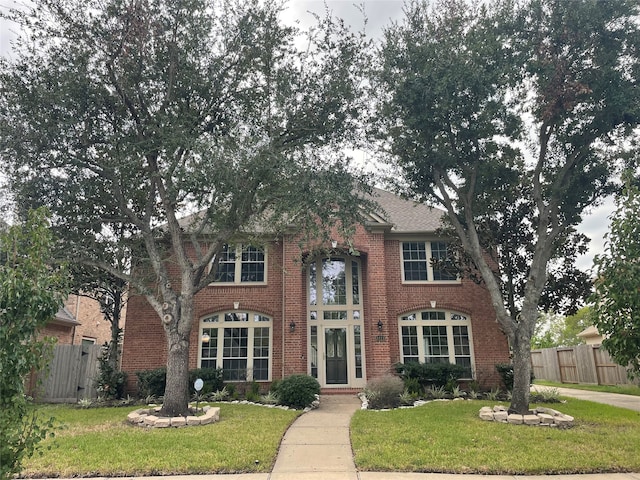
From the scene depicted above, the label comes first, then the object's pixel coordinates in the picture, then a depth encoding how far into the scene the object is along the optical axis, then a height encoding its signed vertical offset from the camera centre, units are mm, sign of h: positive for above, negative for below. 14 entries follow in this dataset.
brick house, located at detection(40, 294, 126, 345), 19344 +1528
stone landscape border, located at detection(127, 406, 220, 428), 9055 -1294
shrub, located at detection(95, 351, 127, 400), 13742 -729
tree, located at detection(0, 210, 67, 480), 3771 +298
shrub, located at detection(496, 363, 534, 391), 14320 -690
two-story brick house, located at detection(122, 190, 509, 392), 15078 +1255
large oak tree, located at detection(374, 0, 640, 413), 10000 +5720
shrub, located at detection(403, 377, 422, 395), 13519 -983
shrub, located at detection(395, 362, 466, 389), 14156 -606
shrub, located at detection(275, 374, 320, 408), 11992 -986
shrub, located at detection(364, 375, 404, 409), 11977 -1062
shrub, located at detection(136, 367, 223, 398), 13656 -741
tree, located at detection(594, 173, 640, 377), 5445 +778
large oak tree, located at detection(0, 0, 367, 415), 9805 +5461
